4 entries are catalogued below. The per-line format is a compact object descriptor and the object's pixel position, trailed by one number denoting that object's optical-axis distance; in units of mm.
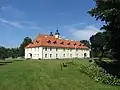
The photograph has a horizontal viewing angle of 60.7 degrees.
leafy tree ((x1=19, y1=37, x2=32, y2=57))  55775
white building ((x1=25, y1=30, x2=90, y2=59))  41310
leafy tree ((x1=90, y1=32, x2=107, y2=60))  48381
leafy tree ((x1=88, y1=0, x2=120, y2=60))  12609
